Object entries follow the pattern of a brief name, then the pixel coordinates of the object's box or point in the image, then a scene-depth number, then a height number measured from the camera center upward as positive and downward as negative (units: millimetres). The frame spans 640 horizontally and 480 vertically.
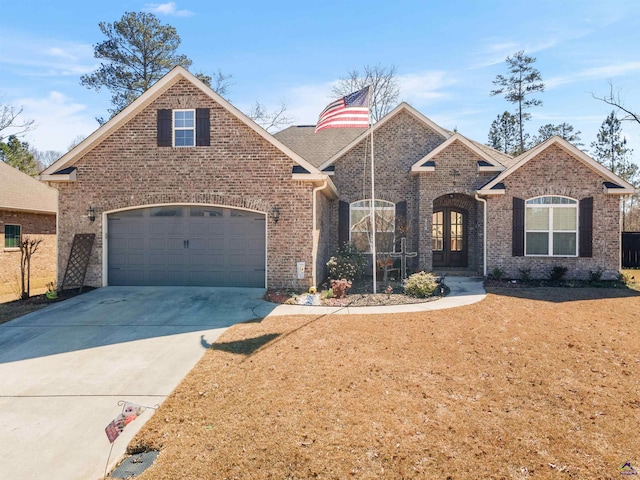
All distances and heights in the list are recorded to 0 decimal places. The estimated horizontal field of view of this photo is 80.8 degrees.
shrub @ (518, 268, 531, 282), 12273 -1228
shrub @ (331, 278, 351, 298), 10086 -1361
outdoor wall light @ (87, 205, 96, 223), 10623 +682
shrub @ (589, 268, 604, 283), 12016 -1267
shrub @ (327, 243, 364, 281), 11711 -869
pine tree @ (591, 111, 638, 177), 26922 +6363
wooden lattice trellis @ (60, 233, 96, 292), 10555 -620
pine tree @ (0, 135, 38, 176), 25234 +5726
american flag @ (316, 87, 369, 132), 9648 +3265
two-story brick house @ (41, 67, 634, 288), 10422 +1177
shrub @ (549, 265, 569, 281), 12125 -1168
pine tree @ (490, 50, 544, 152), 28656 +11822
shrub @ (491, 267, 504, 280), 12289 -1211
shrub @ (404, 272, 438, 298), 10148 -1342
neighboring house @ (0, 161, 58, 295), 14703 +617
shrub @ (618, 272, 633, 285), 12119 -1388
